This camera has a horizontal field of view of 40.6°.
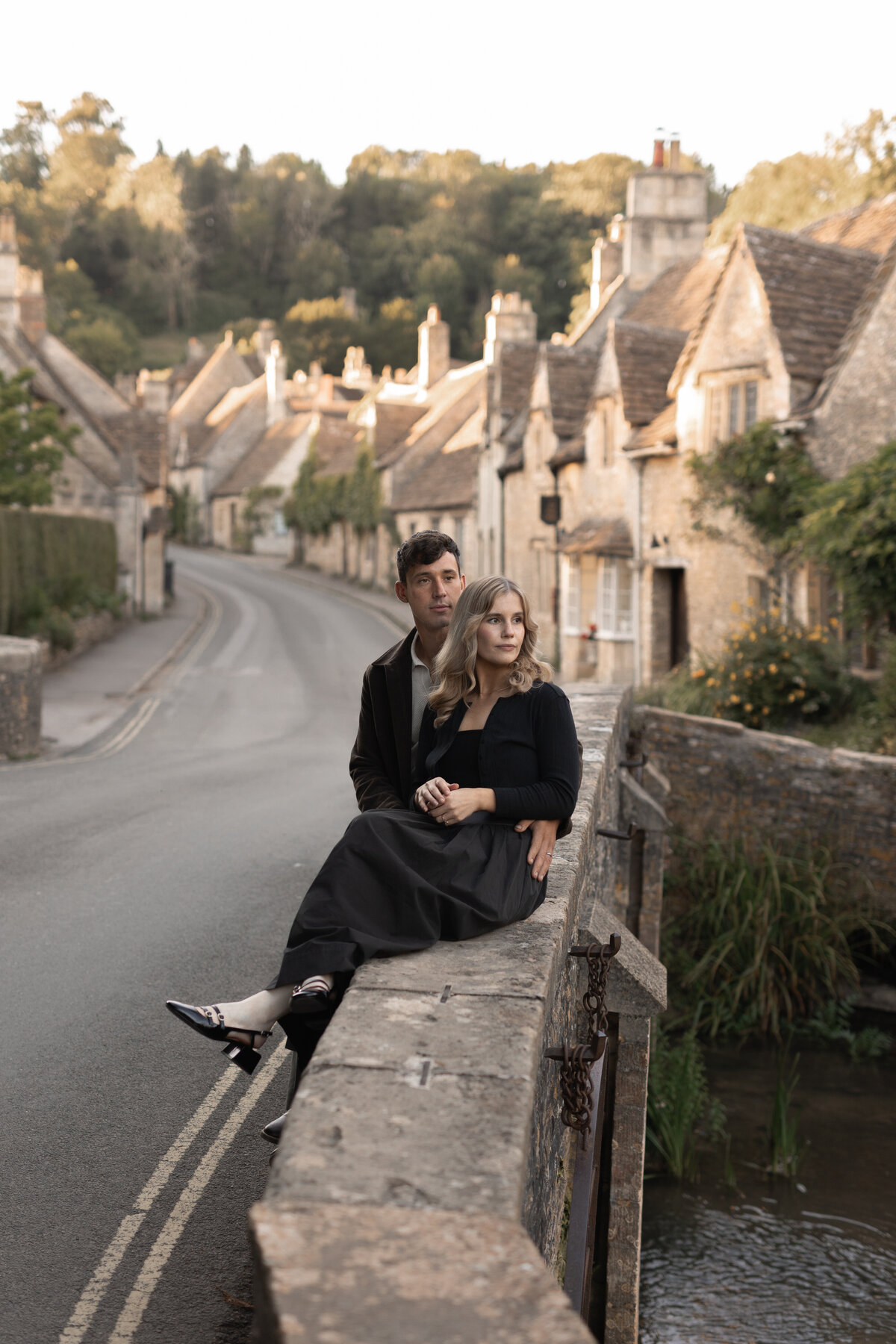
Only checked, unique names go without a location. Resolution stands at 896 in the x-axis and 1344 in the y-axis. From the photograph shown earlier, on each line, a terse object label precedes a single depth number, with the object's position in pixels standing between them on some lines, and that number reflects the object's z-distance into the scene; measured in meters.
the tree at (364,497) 49.53
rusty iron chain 4.37
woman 4.16
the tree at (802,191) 37.97
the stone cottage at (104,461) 37.50
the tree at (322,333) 87.06
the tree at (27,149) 112.94
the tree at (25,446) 26.92
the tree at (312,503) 55.53
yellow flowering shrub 17.17
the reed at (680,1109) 10.21
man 5.11
